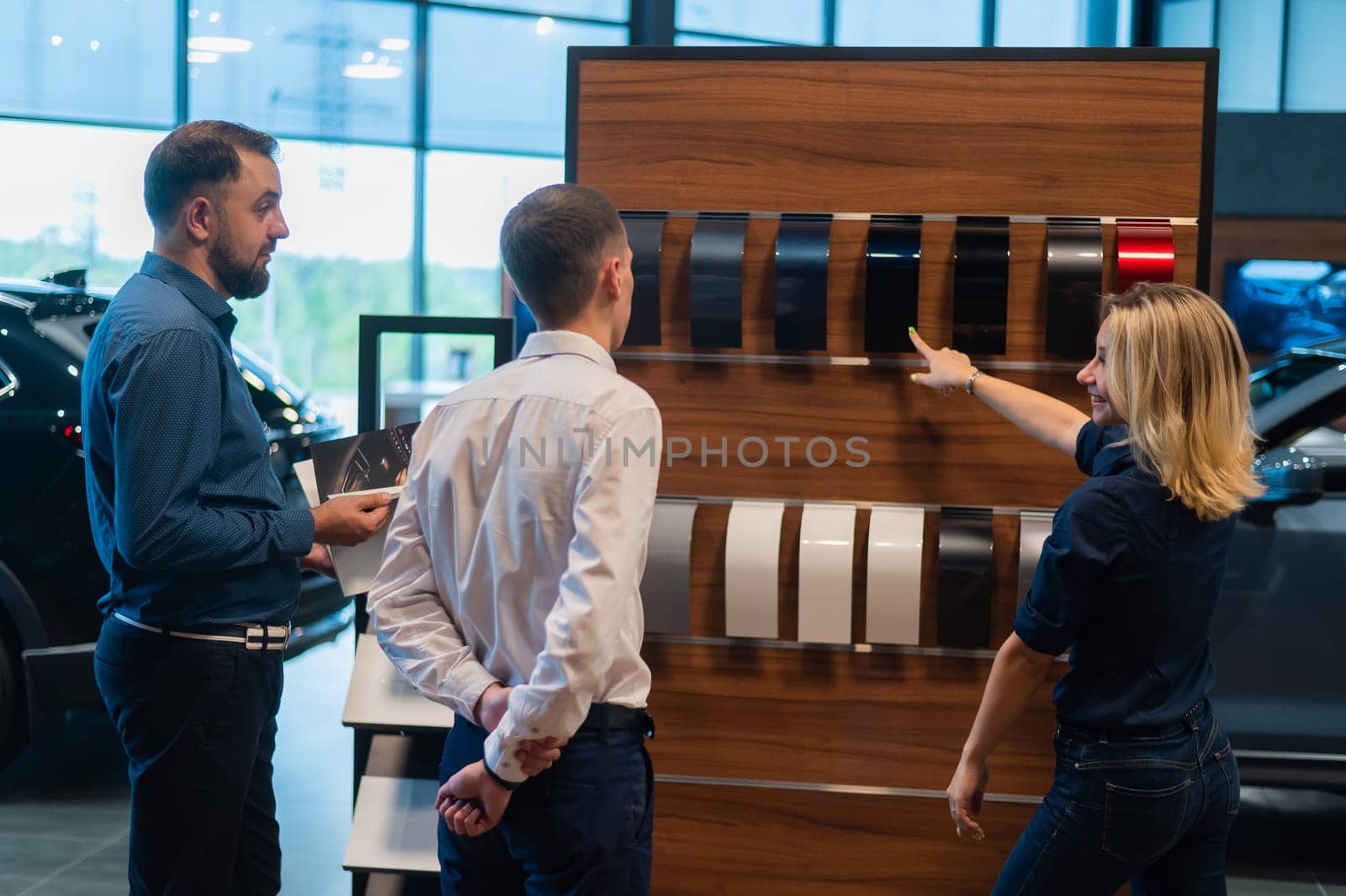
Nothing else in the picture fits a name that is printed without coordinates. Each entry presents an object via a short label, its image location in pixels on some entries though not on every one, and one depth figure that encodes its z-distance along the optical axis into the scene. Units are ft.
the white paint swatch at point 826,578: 7.70
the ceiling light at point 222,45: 25.91
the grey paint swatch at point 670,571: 7.86
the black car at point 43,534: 11.84
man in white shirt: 4.56
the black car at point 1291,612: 10.99
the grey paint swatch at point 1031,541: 7.57
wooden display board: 7.72
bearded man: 5.72
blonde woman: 5.42
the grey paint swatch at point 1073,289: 7.46
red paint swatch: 7.45
